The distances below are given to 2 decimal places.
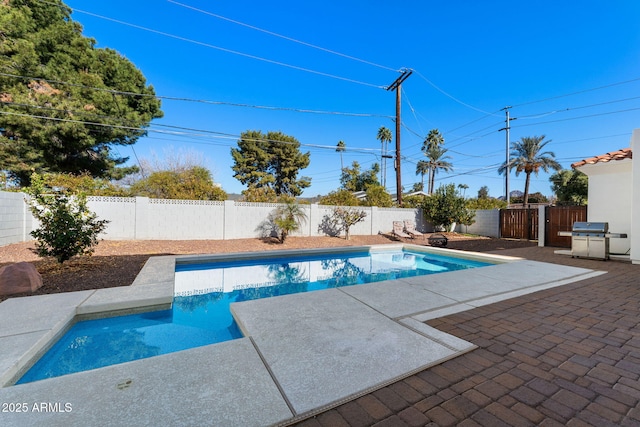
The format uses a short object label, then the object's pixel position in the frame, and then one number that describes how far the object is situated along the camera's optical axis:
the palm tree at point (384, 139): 34.62
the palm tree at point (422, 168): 30.74
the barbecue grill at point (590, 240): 7.07
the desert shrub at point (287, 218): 10.84
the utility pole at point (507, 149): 21.60
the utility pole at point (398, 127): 15.48
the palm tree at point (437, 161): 30.47
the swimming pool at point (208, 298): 2.99
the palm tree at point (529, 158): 21.86
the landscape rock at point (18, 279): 4.12
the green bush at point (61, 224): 5.13
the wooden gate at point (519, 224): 12.52
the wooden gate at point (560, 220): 9.92
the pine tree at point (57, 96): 10.46
